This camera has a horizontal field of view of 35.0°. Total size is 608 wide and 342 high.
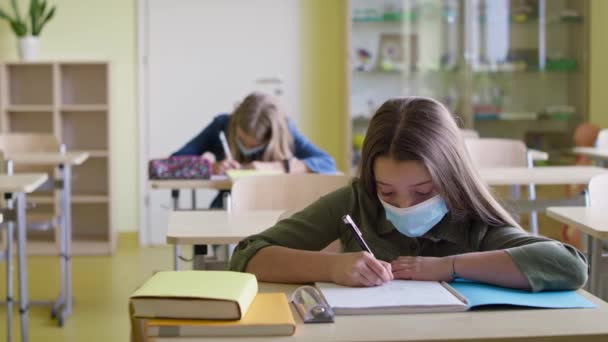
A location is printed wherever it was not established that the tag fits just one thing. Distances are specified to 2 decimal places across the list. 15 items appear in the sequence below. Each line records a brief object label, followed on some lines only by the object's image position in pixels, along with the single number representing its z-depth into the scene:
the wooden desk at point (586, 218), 2.59
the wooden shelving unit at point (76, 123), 6.71
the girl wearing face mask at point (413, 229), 1.67
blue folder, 1.54
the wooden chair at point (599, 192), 3.09
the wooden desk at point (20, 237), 3.67
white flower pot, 6.42
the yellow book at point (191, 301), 1.35
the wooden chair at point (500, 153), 4.68
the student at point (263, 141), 4.43
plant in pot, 6.39
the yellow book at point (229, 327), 1.33
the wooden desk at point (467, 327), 1.34
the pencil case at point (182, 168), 4.16
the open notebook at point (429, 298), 1.50
